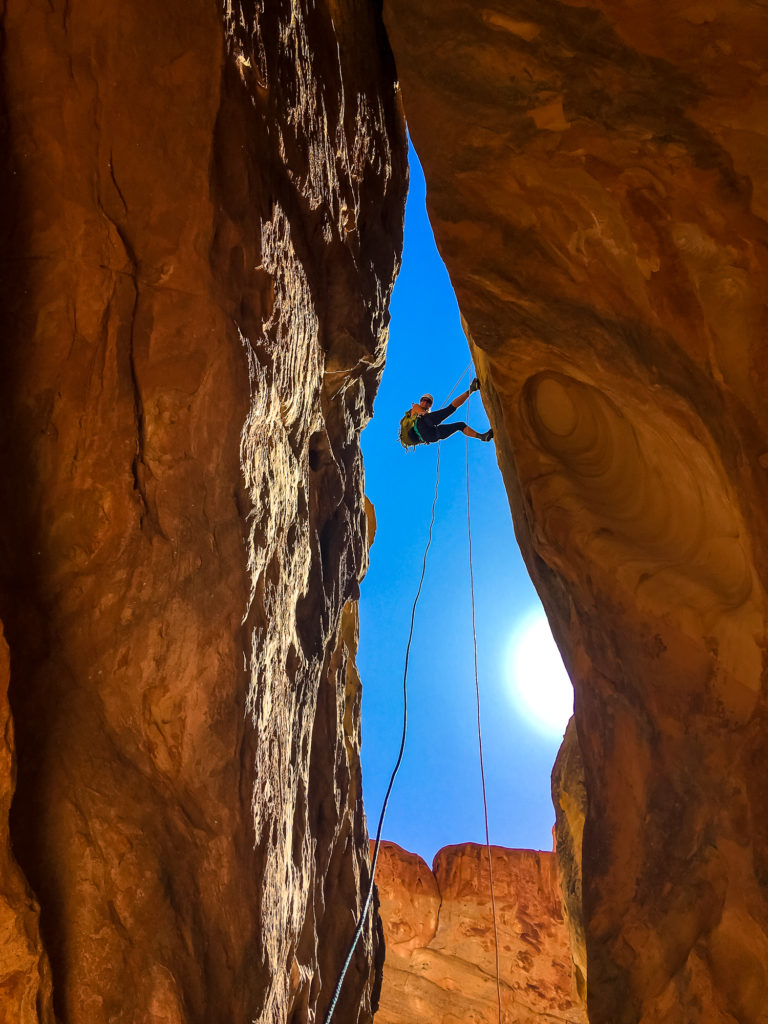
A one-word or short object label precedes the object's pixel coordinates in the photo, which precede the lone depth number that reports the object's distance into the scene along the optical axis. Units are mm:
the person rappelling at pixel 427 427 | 9094
